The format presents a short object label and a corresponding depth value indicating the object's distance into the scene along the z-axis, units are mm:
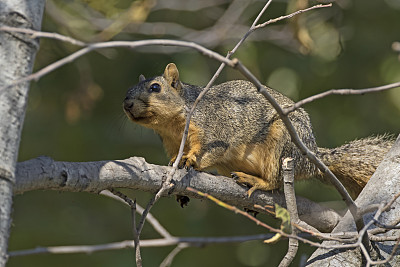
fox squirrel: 5658
